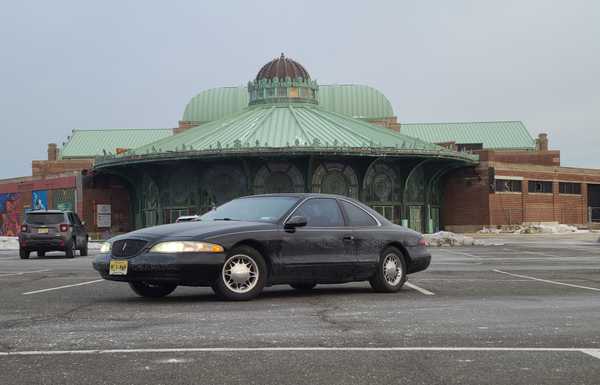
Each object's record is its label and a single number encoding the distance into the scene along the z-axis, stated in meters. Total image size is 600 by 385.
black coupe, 10.82
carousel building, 50.03
